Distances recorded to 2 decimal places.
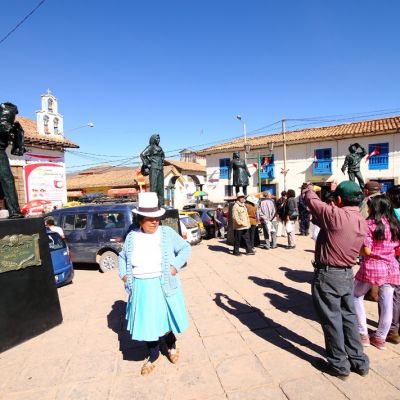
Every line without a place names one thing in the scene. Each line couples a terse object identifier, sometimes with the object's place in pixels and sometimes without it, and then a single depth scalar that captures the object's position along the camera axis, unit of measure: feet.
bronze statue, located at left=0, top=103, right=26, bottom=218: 13.42
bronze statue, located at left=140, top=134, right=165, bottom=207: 23.27
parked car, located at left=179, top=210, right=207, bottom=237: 39.14
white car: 32.32
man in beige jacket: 25.96
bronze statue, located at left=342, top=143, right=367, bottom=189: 32.22
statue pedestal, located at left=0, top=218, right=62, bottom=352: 12.12
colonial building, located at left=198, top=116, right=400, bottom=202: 74.64
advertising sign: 53.42
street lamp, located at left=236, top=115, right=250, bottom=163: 79.88
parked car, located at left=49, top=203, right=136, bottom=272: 24.85
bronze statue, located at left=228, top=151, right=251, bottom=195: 33.55
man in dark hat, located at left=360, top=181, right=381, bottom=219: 13.26
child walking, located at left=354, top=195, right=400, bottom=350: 10.36
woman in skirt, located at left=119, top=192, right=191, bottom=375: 9.38
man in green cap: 8.68
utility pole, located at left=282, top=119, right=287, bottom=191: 84.07
